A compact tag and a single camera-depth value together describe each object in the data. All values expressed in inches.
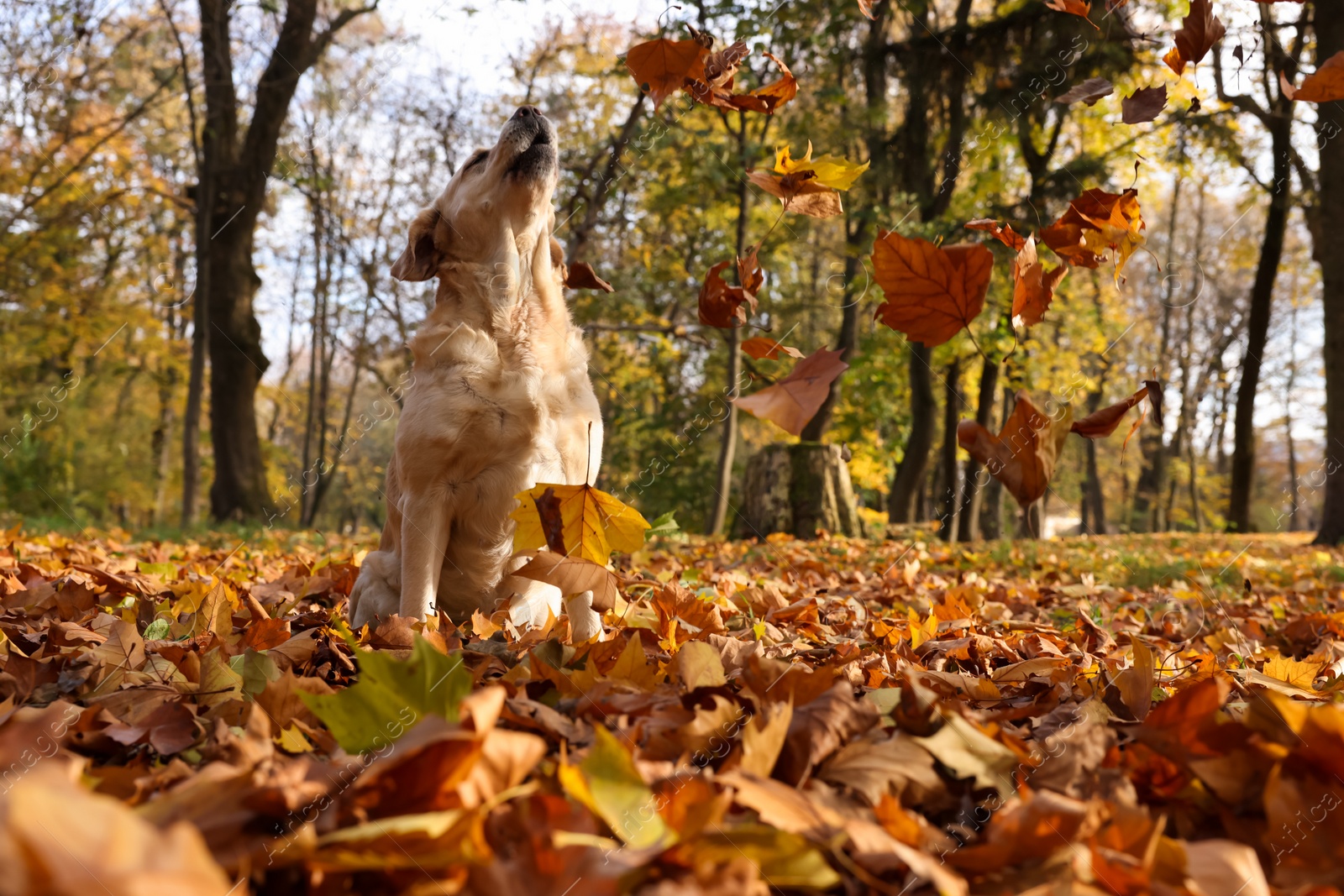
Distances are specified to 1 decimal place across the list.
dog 129.5
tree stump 457.7
